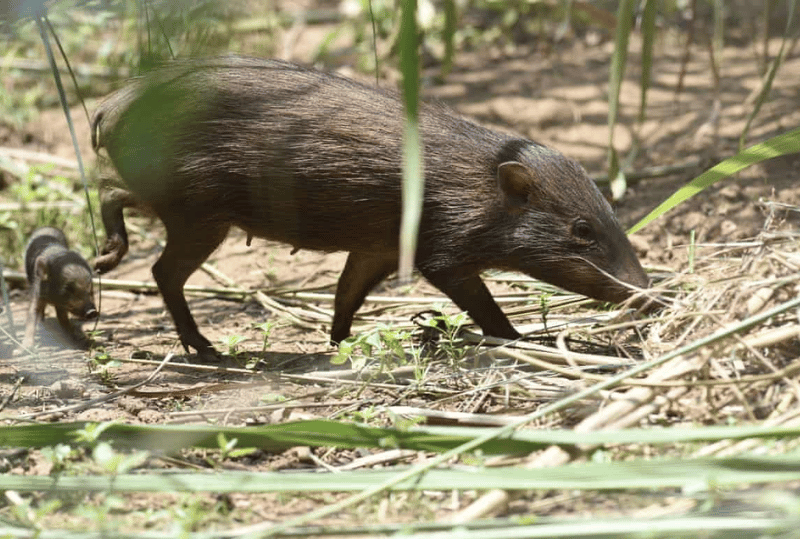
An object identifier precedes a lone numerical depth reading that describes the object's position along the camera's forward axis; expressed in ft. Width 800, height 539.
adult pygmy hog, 32.83
